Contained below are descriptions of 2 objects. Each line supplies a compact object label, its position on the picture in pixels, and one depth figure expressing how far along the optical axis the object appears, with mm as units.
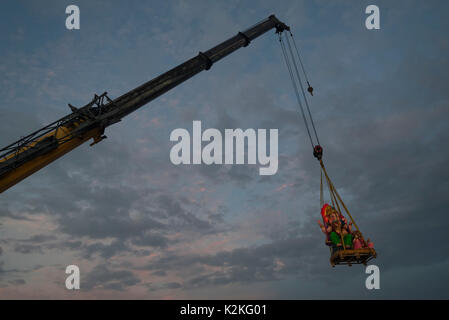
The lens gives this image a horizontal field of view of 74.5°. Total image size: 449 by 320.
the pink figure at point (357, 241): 13805
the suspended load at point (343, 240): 13484
